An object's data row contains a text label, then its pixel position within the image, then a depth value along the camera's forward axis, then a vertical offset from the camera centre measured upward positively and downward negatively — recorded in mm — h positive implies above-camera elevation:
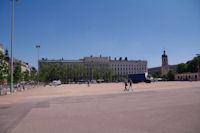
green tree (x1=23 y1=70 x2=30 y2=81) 56269 +117
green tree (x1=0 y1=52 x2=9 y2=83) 24984 +1356
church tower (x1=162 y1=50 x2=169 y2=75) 116250 +7948
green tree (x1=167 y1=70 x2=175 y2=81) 97125 -727
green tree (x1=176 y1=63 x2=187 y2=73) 102956 +3714
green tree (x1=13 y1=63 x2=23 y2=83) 39562 +613
